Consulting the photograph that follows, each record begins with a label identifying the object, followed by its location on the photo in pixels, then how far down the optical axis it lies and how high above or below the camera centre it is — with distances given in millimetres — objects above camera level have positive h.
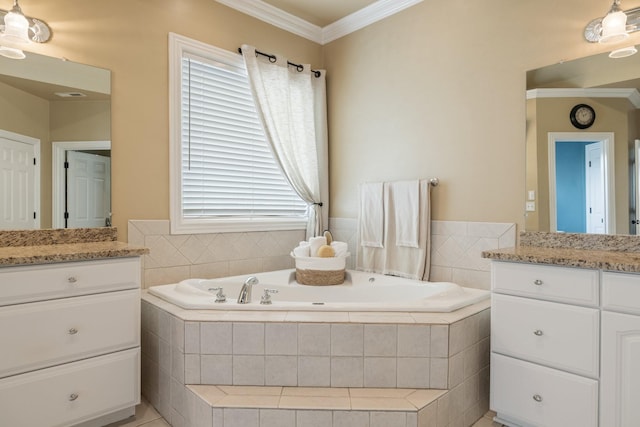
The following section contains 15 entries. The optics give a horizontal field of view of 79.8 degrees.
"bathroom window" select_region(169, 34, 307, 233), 2686 +481
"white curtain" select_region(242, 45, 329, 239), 3090 +789
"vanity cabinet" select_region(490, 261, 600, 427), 1615 -593
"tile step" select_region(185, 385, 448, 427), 1605 -824
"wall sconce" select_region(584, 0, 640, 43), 1947 +977
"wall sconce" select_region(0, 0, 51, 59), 1979 +976
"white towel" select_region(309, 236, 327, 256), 2910 -228
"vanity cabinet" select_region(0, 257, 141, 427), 1588 -580
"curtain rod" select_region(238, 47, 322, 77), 3076 +1286
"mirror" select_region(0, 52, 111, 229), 2047 +405
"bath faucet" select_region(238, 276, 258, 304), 2063 -436
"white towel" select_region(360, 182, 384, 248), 3006 -6
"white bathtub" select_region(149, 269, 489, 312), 1963 -476
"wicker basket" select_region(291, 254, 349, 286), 2773 -412
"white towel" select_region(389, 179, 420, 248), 2770 +38
